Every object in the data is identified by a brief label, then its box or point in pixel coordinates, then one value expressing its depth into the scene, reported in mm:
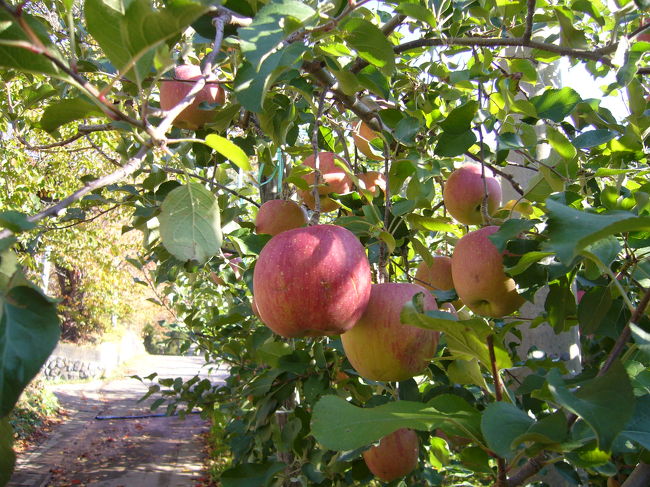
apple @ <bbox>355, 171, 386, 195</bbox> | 1537
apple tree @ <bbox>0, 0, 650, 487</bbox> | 529
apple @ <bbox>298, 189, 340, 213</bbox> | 1430
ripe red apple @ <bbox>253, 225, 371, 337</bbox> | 840
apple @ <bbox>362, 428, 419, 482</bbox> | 1315
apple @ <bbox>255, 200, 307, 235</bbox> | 1337
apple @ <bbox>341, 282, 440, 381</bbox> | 918
